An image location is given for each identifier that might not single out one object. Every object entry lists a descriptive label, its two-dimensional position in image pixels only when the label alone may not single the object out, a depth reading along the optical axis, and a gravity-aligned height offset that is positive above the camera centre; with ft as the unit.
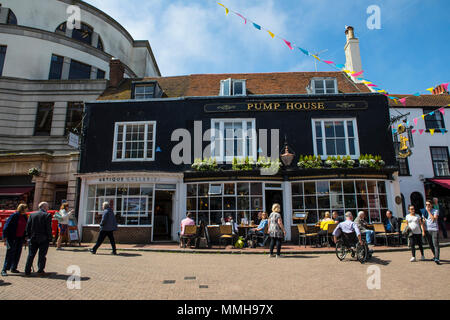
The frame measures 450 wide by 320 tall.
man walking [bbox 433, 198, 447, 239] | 46.01 -1.13
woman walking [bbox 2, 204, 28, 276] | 22.61 -1.67
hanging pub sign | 46.01 +11.44
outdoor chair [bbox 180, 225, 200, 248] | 38.10 -2.45
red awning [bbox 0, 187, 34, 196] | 51.85 +4.93
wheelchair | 27.45 -3.21
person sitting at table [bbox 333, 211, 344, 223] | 40.04 -0.33
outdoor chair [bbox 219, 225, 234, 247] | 38.86 -1.99
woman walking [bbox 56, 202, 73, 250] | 38.04 -0.47
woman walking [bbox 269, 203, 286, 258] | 31.01 -1.40
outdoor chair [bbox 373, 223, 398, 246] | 38.55 -2.39
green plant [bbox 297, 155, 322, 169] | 44.75 +8.41
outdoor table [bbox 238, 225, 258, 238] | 41.34 -1.56
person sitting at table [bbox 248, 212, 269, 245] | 37.93 -1.64
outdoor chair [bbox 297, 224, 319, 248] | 39.11 -2.31
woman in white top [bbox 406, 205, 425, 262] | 28.07 -1.37
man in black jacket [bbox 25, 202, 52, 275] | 22.09 -1.37
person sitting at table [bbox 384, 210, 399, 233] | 40.50 -1.11
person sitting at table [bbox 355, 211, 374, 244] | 33.85 -0.91
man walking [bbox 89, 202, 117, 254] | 32.83 -1.03
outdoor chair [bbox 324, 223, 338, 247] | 37.42 -1.61
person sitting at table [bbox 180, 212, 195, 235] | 38.55 -0.79
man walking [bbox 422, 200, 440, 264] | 26.68 -1.43
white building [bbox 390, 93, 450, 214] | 62.95 +12.53
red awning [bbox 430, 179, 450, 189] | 60.08 +7.01
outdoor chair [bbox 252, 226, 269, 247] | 37.87 -2.76
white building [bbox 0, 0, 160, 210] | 53.06 +27.93
